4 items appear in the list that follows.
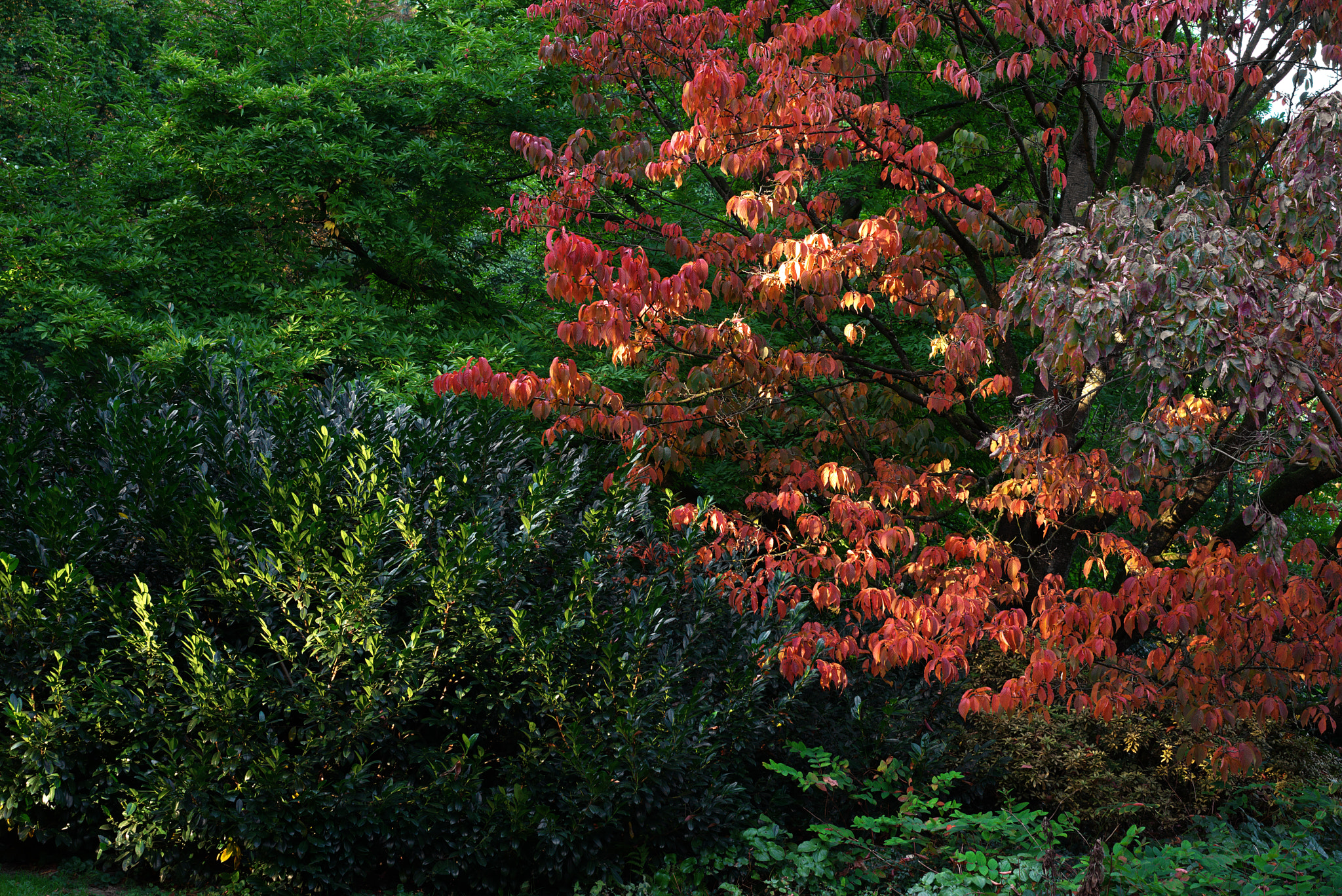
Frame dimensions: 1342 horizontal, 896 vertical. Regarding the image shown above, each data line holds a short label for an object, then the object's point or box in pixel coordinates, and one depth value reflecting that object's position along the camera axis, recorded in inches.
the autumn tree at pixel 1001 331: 177.9
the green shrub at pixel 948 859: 191.6
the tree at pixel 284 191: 344.8
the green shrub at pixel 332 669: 190.4
